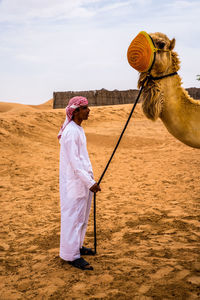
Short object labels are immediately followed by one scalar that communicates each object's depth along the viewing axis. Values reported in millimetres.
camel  2838
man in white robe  3418
